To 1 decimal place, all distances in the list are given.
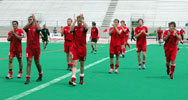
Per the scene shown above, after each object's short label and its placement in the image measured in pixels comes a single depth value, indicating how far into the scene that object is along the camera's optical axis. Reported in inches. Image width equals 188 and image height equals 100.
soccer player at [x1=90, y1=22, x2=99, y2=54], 841.5
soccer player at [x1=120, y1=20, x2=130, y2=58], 694.5
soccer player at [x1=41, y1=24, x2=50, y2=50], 964.3
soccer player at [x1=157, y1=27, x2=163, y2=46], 1348.4
